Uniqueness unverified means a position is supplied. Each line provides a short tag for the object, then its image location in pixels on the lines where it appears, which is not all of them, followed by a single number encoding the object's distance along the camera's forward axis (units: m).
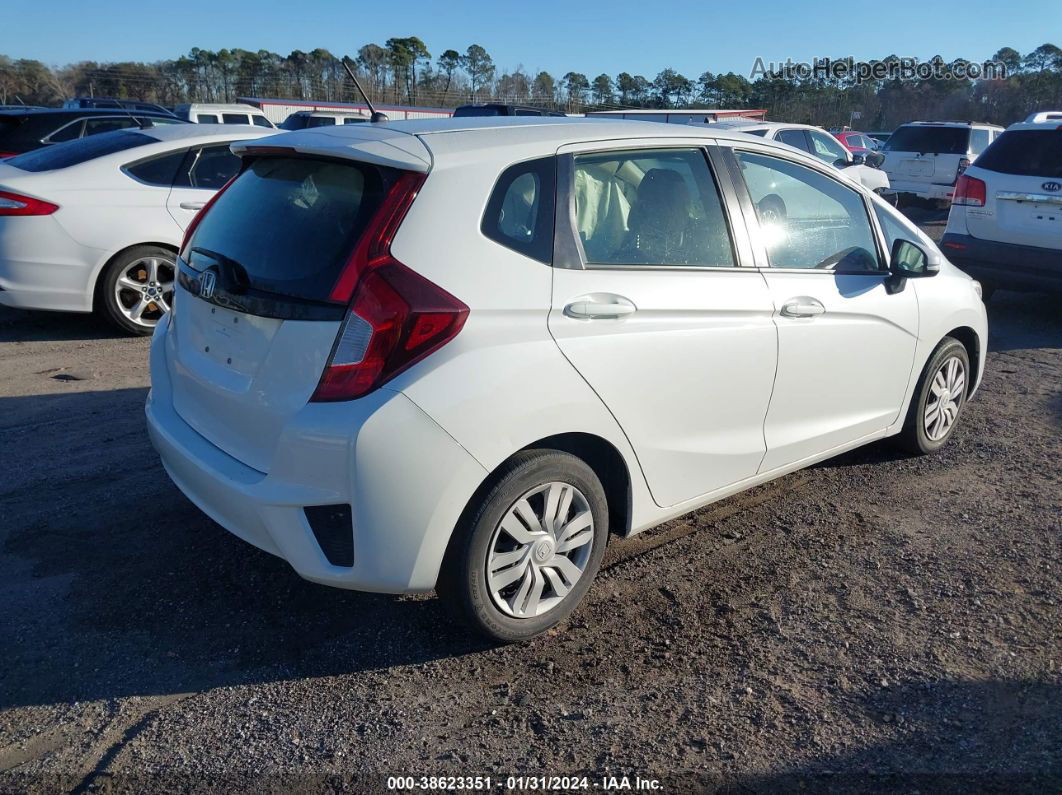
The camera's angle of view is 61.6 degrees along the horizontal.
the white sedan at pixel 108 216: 6.64
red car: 25.70
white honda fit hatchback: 2.76
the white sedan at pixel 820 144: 12.59
